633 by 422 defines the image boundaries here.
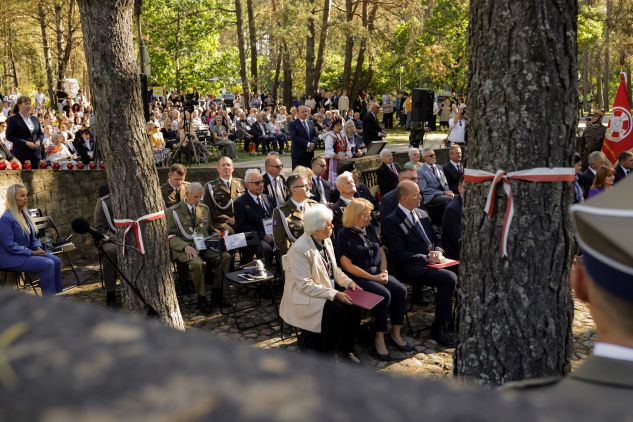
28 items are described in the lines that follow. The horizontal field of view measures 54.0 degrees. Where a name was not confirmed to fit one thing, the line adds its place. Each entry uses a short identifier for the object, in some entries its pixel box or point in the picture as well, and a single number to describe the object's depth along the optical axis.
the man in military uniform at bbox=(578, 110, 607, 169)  13.55
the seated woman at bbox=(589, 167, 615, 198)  8.41
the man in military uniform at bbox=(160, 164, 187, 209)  8.07
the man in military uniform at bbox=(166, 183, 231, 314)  7.02
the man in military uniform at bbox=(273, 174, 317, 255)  6.80
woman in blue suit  6.54
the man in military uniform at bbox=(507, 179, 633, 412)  1.26
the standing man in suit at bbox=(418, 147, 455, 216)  9.75
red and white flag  12.34
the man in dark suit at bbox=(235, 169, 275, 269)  7.88
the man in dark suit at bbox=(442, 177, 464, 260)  6.94
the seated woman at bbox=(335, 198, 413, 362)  5.93
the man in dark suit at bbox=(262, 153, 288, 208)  8.64
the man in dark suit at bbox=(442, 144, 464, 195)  10.41
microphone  4.16
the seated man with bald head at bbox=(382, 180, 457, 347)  6.36
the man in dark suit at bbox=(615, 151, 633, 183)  9.48
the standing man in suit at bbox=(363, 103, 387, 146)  16.67
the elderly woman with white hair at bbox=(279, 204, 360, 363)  5.41
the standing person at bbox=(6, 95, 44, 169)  10.89
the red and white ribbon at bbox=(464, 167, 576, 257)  3.14
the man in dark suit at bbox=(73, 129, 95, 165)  15.30
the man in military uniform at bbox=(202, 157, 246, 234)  8.42
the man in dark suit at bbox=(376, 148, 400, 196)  10.27
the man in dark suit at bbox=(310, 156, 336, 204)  8.73
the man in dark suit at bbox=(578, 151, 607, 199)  9.50
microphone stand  4.41
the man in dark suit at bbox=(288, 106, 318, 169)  12.87
